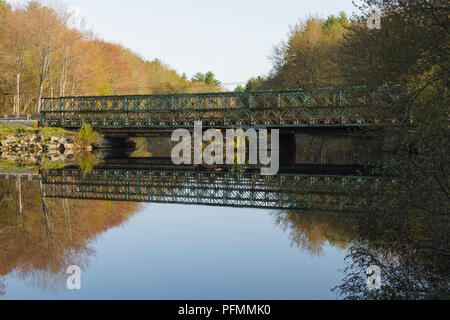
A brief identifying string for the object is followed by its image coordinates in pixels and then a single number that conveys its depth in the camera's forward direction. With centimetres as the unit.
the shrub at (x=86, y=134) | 3924
